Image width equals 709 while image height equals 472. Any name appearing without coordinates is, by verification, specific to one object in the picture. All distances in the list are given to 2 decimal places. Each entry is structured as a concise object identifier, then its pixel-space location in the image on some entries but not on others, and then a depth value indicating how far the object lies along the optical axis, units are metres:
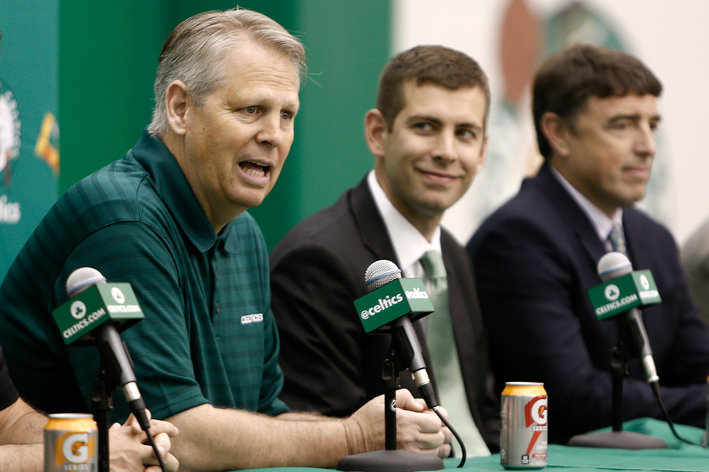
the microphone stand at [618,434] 6.37
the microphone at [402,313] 4.84
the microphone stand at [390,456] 5.00
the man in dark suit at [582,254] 7.69
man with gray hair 5.24
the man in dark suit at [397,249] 6.92
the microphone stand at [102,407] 4.19
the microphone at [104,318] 4.07
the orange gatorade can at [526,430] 5.29
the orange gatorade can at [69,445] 4.09
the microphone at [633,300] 6.17
